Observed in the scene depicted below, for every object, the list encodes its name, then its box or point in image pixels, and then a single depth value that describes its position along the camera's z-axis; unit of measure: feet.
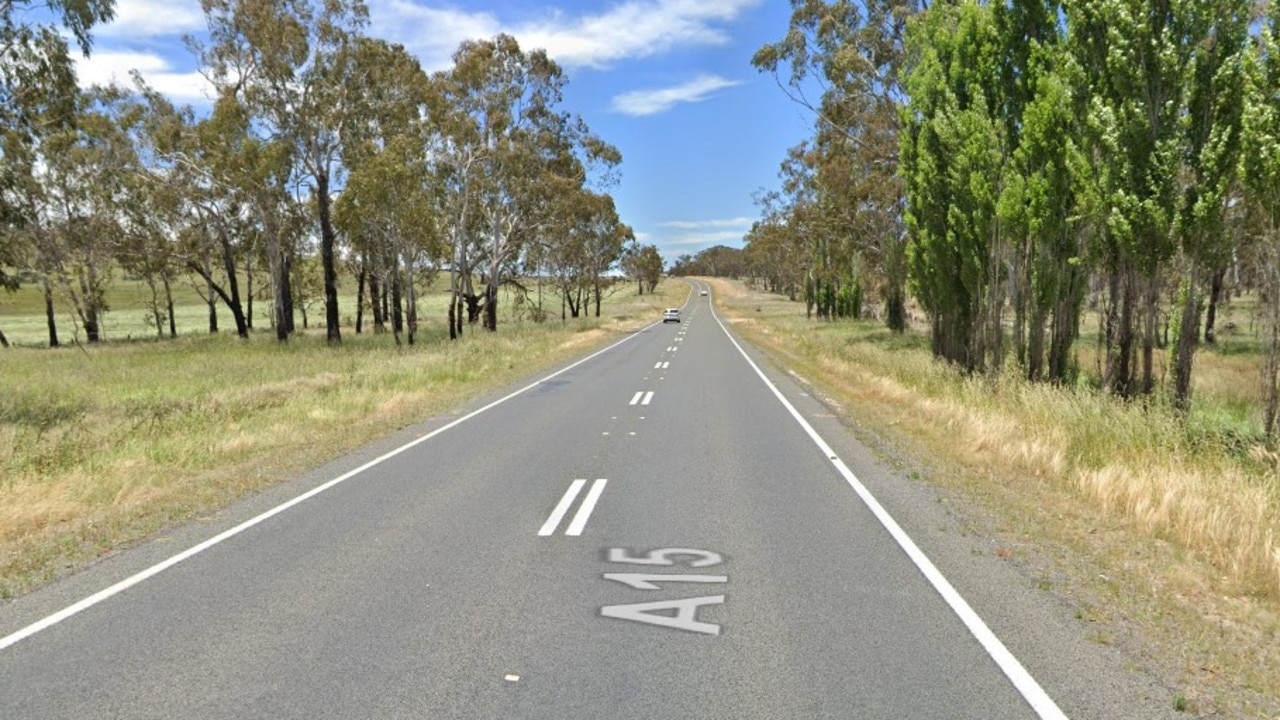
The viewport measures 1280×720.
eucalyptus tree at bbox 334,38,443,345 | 106.83
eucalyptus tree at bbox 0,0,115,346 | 53.06
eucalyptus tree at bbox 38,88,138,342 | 123.85
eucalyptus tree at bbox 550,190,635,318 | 165.48
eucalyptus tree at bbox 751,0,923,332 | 92.27
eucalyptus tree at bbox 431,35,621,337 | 125.70
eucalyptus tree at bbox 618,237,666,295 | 391.04
